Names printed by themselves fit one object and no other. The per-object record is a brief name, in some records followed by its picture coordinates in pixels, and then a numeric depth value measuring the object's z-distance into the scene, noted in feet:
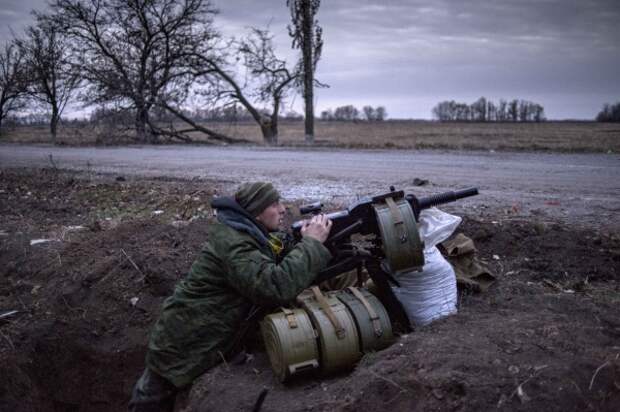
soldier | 12.09
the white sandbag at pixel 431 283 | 14.10
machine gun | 12.79
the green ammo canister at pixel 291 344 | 11.82
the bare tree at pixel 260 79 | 66.59
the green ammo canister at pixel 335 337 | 12.10
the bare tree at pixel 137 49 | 67.41
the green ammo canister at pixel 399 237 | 12.75
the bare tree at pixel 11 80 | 87.30
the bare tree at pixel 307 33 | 63.87
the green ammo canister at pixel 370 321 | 12.57
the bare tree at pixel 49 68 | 69.21
